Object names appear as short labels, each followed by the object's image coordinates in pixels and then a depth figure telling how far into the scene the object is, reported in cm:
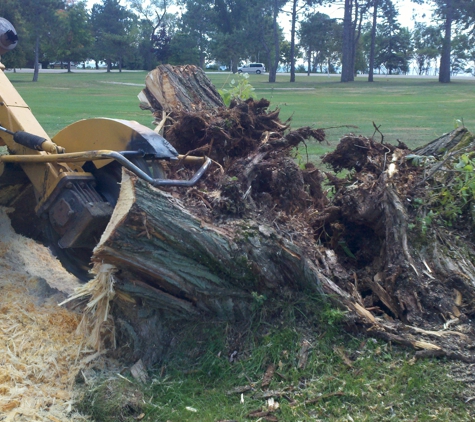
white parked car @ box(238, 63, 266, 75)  8262
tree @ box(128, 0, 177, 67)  7188
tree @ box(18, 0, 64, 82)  4875
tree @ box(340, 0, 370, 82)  5309
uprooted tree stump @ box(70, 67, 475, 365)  372
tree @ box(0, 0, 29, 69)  4647
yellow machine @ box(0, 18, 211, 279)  422
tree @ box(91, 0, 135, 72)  7412
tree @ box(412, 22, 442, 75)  7856
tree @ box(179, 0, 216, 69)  6912
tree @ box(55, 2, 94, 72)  6525
